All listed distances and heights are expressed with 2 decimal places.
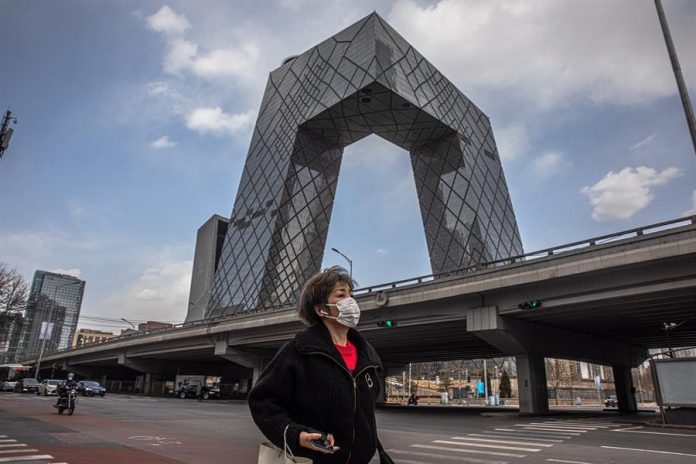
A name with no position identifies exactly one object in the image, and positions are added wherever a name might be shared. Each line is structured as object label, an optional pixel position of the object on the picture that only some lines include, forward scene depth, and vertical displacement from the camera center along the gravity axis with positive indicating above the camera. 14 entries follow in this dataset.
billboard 17.48 +0.53
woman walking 2.51 -0.08
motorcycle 18.33 -0.84
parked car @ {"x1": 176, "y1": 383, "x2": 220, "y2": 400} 46.38 -0.77
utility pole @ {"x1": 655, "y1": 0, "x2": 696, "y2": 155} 11.01 +7.42
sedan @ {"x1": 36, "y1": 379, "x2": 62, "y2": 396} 36.94 -0.59
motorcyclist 18.62 -0.29
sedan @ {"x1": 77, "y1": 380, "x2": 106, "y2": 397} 39.09 -0.70
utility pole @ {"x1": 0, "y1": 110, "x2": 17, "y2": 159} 21.44 +10.70
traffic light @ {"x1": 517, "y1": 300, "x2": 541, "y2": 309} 21.34 +3.76
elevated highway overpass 18.22 +3.86
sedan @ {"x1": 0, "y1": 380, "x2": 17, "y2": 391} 47.86 -0.76
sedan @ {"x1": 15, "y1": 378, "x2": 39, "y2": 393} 43.59 -0.66
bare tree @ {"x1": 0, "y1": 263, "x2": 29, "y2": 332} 35.66 +5.82
